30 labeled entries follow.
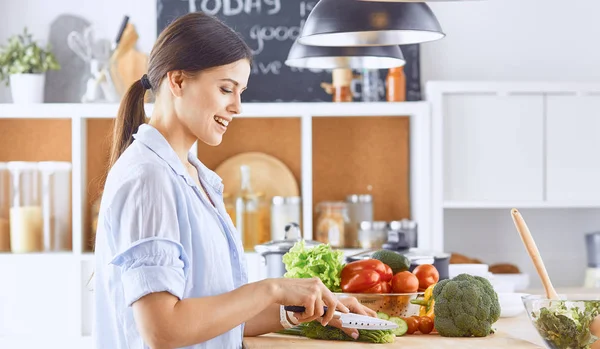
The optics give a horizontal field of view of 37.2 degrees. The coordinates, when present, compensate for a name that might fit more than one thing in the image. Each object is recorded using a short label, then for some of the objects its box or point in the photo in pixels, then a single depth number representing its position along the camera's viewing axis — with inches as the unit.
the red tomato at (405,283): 91.5
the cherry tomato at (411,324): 88.9
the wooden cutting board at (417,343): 81.7
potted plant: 167.9
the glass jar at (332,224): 172.4
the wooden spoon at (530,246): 84.7
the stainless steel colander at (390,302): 90.2
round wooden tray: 178.7
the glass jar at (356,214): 176.6
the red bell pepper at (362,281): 90.5
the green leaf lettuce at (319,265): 93.7
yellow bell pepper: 89.7
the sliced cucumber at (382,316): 87.7
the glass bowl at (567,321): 70.4
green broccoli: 84.8
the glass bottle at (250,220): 170.7
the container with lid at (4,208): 170.1
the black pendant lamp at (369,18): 96.3
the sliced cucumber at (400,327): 87.3
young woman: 65.3
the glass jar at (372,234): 171.0
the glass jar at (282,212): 170.1
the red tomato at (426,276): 94.3
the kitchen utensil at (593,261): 175.3
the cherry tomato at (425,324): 89.1
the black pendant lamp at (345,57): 114.0
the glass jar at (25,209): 168.6
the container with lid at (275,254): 111.2
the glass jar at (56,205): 171.0
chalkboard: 175.6
